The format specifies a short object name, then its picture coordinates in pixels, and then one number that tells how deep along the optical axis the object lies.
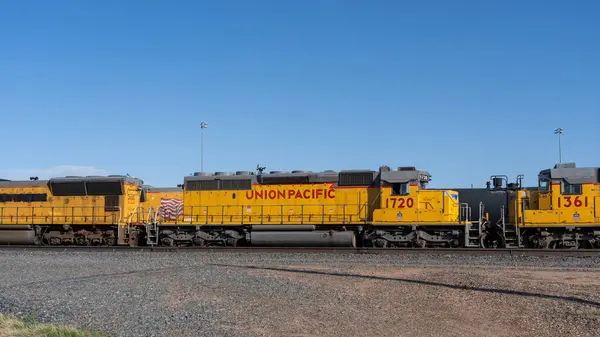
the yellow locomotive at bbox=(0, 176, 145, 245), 24.53
